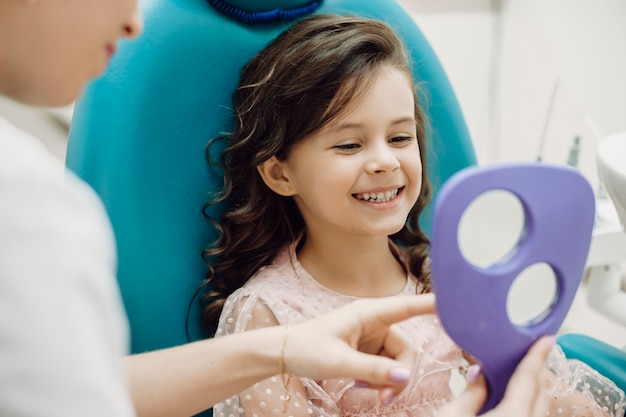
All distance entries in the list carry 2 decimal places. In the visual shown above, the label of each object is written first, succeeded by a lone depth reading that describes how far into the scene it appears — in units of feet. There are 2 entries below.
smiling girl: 2.77
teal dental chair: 2.70
